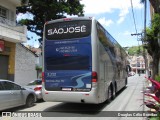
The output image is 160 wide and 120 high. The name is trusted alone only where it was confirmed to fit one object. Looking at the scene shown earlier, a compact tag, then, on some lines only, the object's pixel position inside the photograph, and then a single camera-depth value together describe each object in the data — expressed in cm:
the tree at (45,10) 2558
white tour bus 1038
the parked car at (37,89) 1400
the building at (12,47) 1945
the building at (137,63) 12881
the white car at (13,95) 1035
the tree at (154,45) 2050
